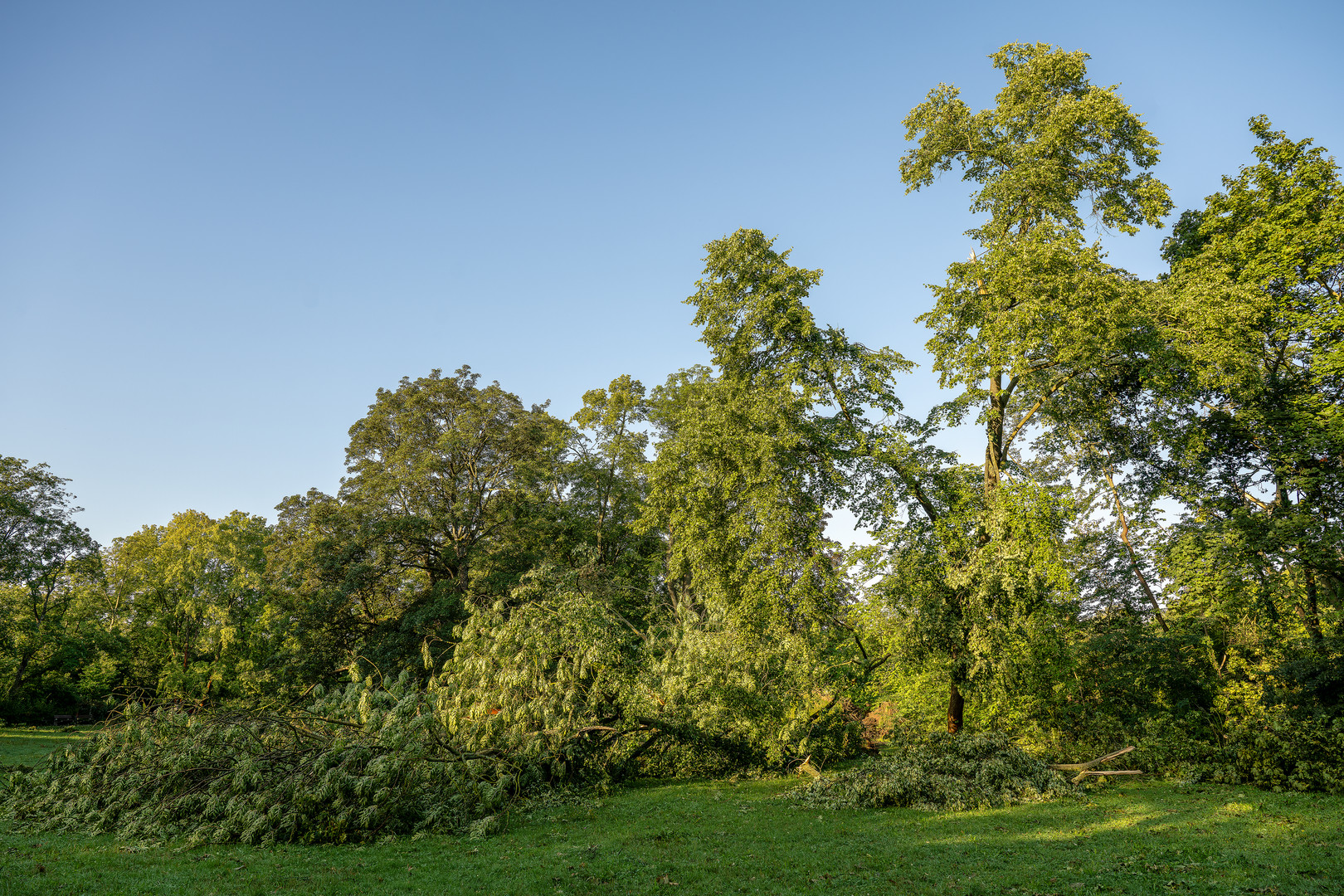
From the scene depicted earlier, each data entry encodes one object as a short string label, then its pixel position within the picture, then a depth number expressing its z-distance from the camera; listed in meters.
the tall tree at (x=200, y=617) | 30.83
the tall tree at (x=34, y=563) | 26.83
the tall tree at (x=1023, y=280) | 14.62
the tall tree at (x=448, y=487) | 27.91
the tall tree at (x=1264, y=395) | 15.27
